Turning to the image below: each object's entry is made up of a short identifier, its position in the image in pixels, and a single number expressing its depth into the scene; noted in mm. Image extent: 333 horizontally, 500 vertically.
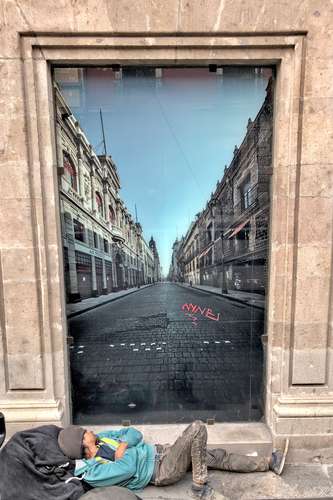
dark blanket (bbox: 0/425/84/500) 2139
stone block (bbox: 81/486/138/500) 2095
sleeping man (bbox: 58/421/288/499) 2365
